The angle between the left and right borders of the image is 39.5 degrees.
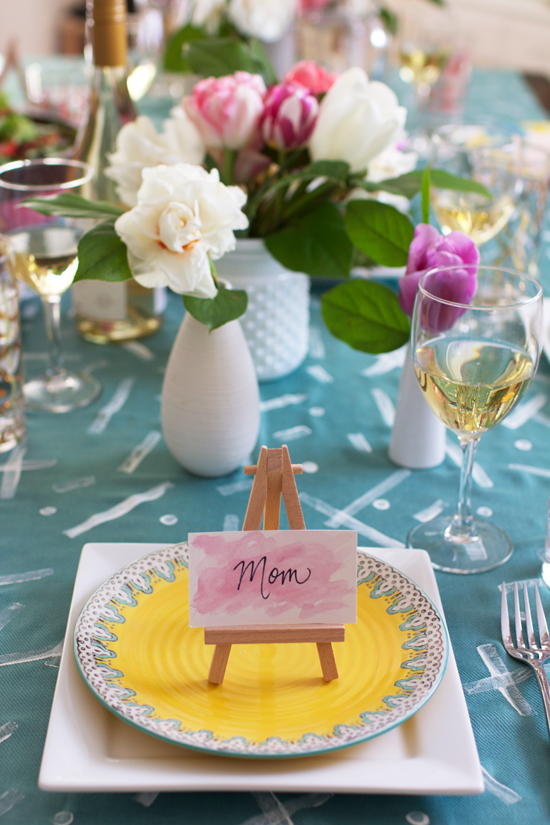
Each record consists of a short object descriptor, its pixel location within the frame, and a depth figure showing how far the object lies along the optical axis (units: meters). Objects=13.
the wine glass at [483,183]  1.00
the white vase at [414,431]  0.76
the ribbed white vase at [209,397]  0.70
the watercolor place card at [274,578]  0.47
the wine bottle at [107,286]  0.96
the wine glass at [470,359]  0.57
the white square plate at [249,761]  0.42
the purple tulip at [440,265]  0.60
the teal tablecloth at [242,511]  0.45
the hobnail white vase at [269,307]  0.82
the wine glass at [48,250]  0.80
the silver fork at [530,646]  0.54
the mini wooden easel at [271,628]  0.47
